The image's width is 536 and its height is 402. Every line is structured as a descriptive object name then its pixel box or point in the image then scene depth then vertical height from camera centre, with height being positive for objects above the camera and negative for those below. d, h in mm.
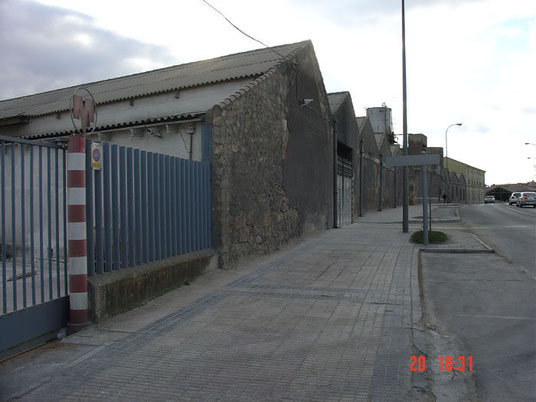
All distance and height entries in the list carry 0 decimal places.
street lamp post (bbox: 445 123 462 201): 51306 +2910
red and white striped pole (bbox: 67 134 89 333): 5098 -364
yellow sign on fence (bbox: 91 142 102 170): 5398 +574
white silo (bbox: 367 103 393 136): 44603 +8380
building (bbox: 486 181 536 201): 109888 +2560
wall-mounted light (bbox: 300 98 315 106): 13207 +2973
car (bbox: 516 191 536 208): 38719 +17
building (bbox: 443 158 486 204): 88750 +4603
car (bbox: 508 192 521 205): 42116 +132
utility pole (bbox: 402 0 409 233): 16359 +2683
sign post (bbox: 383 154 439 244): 12680 +1111
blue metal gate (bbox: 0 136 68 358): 4305 -938
